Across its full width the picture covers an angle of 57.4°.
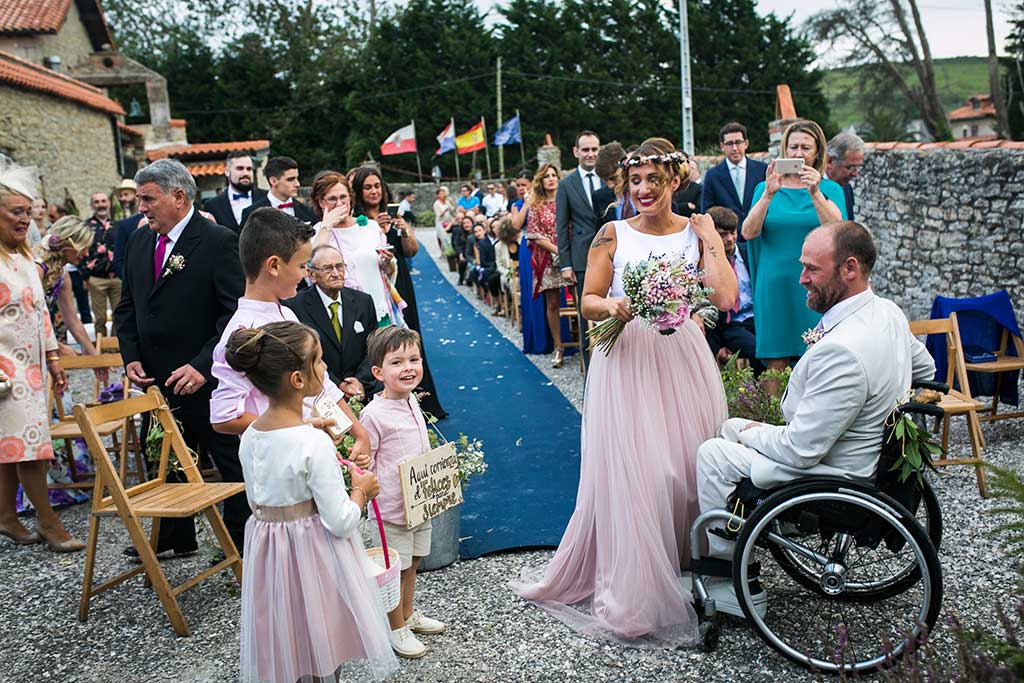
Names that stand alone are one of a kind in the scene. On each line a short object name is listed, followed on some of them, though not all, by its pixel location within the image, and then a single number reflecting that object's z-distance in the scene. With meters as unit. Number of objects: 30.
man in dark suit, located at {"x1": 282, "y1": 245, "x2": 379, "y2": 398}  5.33
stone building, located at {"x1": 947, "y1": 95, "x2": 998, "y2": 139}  50.28
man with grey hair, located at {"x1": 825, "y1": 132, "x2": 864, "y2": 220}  7.09
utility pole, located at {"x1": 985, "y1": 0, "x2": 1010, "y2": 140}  30.80
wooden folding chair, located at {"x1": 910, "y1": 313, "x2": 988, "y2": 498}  5.53
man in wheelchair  3.49
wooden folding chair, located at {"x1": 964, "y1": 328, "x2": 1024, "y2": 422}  6.29
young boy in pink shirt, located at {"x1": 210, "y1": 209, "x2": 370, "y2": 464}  3.78
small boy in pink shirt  4.06
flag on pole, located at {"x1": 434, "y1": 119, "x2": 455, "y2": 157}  33.19
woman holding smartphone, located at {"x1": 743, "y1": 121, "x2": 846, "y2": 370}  6.14
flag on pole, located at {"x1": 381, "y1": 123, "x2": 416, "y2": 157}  33.06
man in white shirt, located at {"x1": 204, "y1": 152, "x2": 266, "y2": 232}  7.54
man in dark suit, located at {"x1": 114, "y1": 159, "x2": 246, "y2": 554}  4.79
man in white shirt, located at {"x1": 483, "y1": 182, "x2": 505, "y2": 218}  22.62
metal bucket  4.87
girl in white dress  3.07
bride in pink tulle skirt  3.95
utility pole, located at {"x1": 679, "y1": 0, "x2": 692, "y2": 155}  21.69
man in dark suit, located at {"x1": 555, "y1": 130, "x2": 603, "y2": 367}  8.29
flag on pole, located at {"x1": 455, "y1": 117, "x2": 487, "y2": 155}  32.57
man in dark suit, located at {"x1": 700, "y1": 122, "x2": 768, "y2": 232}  7.77
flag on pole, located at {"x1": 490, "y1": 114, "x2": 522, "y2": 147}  33.50
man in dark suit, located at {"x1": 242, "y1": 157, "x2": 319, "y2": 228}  7.46
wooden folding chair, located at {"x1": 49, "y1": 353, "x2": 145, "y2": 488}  6.11
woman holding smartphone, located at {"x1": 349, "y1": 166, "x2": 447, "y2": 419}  6.92
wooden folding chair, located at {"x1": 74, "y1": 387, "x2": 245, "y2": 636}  4.31
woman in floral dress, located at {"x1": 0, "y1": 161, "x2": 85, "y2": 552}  5.17
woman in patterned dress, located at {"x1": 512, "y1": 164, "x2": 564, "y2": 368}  9.94
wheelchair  3.41
